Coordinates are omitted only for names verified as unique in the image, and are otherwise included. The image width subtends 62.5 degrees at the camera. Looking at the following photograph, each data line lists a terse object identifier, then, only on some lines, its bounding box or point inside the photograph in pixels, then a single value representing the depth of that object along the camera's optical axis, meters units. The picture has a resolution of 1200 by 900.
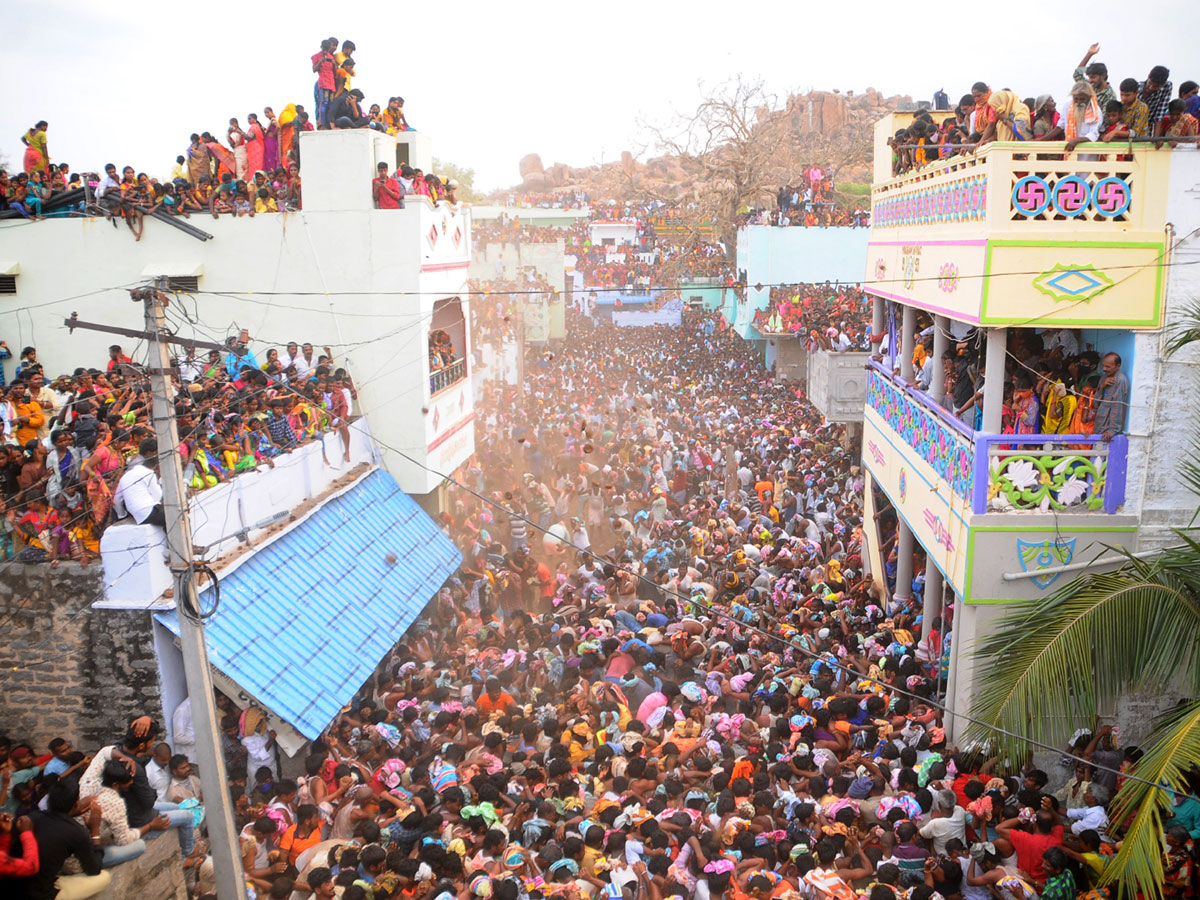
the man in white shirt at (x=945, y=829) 7.38
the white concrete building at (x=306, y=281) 14.81
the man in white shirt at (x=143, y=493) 8.91
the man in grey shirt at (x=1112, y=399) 8.30
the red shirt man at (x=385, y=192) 14.73
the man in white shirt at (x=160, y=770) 8.22
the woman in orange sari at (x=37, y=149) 16.19
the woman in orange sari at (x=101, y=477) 9.02
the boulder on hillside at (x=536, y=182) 95.94
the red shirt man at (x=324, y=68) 14.96
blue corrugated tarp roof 9.43
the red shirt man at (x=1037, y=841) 7.08
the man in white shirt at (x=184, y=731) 9.27
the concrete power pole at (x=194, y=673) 7.14
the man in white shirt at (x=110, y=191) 15.01
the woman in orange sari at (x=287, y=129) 15.63
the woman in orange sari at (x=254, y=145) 15.94
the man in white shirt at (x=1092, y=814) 7.37
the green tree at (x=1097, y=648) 6.52
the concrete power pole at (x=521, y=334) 33.46
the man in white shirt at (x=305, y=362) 14.81
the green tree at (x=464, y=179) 64.04
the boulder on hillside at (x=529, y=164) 98.88
